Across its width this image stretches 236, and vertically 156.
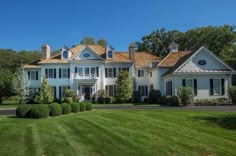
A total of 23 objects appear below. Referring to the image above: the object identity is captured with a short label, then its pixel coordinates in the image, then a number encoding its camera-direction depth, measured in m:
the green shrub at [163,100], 20.94
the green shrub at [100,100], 24.16
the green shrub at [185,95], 19.30
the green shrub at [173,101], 18.96
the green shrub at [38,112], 10.07
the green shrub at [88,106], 14.10
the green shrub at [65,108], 11.83
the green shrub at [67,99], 21.10
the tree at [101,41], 41.91
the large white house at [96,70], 24.01
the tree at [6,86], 25.15
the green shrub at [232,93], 19.83
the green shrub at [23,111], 10.38
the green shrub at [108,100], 23.96
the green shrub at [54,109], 10.88
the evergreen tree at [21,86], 24.03
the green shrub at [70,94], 23.68
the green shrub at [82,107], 13.45
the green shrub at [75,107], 12.66
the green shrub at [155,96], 23.11
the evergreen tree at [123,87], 23.87
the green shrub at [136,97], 25.56
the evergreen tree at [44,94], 22.11
